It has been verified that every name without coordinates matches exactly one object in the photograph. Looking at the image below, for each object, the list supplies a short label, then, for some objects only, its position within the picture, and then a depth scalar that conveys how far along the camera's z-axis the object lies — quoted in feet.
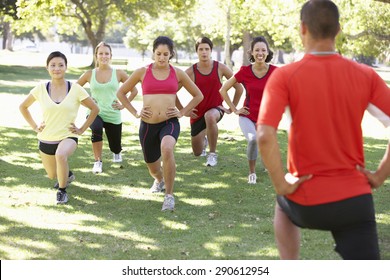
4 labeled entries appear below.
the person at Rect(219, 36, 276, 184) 33.63
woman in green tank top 36.70
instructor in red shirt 12.28
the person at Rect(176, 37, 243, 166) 37.96
